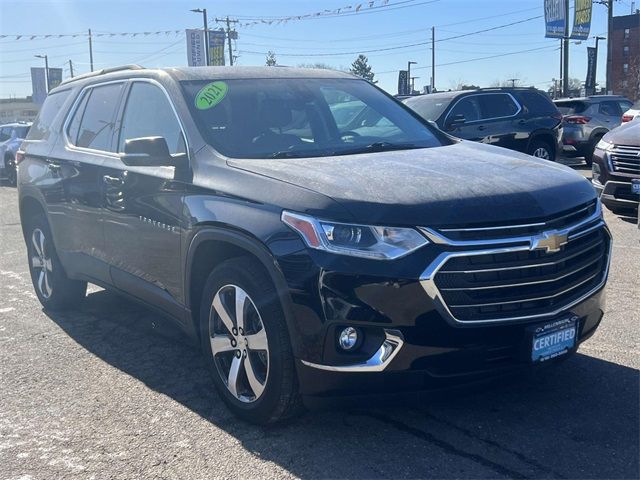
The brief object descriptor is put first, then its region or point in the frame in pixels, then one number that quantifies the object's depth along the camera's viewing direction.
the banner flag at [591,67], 40.94
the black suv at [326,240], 3.15
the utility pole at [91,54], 69.44
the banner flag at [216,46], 38.81
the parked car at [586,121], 16.42
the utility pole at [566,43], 30.70
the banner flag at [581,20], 32.56
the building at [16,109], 83.41
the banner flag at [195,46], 37.66
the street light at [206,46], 37.92
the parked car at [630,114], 13.19
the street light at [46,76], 50.41
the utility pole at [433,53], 72.12
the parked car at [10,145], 20.61
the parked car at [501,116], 12.55
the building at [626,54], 67.94
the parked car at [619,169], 8.25
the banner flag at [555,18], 30.77
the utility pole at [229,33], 54.27
